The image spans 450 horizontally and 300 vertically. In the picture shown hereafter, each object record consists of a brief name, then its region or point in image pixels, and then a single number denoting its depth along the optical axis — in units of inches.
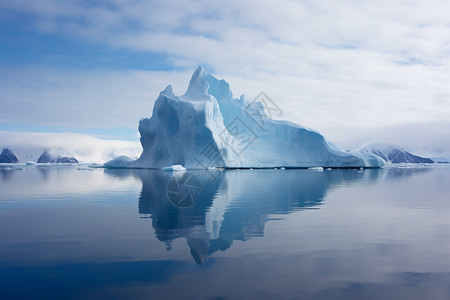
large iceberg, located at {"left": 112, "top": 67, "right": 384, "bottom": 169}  1476.4
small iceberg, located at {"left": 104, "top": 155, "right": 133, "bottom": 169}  1830.3
